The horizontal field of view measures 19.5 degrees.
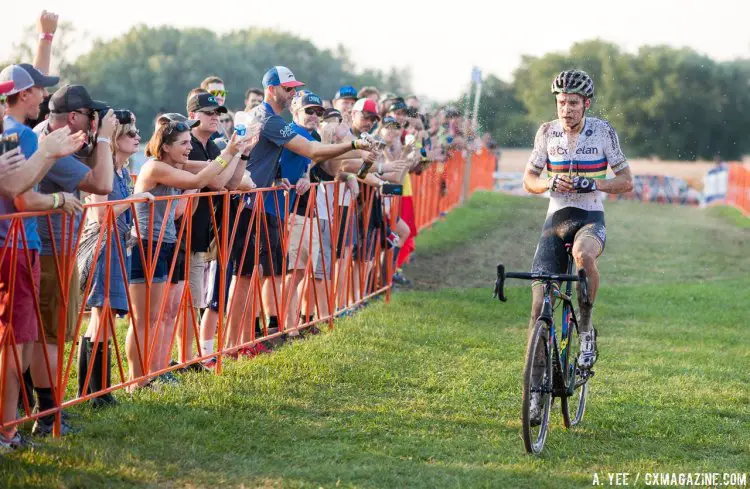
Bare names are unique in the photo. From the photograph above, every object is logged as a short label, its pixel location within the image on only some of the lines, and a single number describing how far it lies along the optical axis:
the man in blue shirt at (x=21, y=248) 11.37
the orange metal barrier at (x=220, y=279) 11.96
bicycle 12.41
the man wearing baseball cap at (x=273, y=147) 17.57
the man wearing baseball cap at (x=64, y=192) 12.21
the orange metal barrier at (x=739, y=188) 64.63
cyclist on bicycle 14.02
